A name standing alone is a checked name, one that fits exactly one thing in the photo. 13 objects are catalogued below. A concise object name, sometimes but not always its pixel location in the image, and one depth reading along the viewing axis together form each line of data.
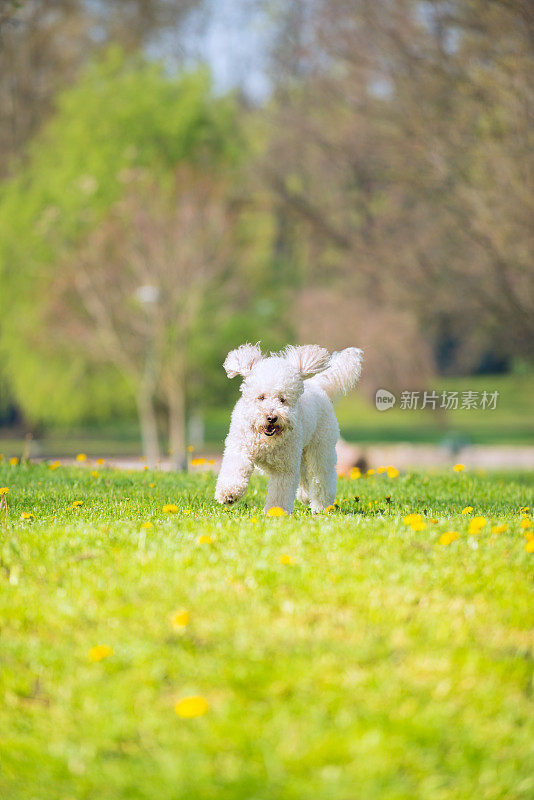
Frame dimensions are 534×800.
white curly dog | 11.66
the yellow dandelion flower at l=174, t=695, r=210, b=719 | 5.89
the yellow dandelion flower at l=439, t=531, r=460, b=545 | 8.70
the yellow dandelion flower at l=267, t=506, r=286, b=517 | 10.89
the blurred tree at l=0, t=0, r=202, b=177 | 60.84
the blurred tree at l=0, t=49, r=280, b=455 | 48.22
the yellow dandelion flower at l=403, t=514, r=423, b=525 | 9.53
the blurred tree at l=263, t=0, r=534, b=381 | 30.83
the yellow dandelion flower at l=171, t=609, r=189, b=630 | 7.04
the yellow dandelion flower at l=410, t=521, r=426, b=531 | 9.24
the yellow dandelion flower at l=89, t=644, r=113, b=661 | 6.66
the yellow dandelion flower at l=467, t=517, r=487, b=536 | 9.23
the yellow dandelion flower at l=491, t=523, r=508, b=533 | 9.47
